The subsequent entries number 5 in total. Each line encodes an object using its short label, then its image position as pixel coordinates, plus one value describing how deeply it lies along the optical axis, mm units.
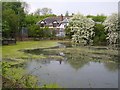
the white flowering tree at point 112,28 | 16943
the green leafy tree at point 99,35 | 17916
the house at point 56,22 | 29095
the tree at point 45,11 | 44607
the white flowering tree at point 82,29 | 17860
